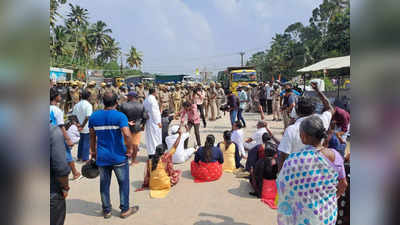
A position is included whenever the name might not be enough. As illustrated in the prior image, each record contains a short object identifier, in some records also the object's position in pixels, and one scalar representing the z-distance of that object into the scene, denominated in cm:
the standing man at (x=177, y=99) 1382
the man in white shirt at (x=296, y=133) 277
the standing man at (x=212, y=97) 1251
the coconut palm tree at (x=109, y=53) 5666
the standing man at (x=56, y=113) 389
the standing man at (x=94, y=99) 1036
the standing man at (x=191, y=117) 677
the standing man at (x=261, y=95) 1359
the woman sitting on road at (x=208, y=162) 482
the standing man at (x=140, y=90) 1145
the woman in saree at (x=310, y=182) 180
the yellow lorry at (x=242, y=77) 1854
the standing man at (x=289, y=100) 670
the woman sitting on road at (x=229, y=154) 538
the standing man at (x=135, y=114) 549
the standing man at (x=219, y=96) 1344
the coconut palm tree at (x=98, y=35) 5000
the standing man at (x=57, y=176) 205
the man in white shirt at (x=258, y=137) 550
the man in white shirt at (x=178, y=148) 586
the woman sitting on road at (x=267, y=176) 400
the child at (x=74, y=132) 598
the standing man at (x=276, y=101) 1169
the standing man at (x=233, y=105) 850
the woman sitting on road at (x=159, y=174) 440
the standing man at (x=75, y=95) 1229
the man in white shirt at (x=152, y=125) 585
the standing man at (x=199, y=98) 992
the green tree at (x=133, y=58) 6438
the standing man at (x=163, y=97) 1195
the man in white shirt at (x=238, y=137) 602
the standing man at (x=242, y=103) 923
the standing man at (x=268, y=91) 1341
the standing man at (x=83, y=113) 571
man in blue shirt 345
